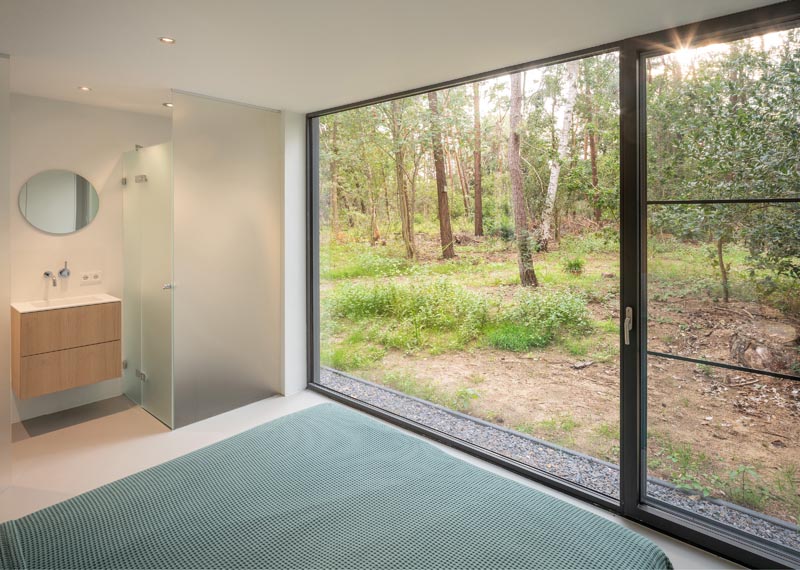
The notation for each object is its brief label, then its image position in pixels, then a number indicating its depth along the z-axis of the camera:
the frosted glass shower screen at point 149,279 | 3.50
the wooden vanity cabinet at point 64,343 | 3.29
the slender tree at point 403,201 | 4.29
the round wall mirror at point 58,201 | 3.57
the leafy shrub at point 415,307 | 4.04
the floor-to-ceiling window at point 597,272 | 2.10
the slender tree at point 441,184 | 4.11
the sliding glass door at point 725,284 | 2.04
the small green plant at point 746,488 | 2.15
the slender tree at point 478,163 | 3.91
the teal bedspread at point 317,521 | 1.39
